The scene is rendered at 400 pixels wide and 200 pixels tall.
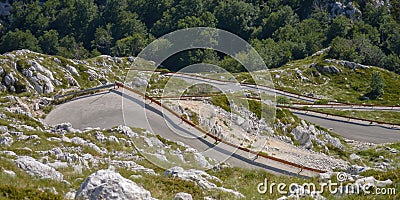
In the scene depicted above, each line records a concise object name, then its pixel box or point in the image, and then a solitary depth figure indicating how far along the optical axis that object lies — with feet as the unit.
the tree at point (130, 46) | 602.24
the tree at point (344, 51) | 474.08
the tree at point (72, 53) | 622.54
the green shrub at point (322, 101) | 331.16
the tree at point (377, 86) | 396.98
